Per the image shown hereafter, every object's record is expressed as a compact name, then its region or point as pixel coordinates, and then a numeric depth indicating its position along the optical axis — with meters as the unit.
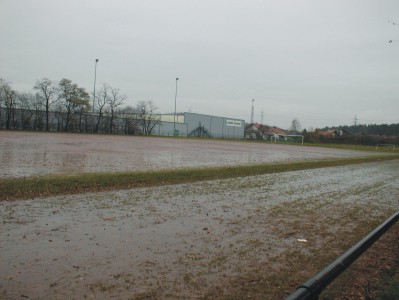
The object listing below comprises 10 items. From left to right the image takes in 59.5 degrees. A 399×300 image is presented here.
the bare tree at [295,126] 161.90
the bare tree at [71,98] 78.06
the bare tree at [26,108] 73.56
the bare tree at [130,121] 89.16
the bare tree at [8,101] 72.19
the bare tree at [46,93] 76.25
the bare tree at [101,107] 82.86
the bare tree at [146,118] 94.25
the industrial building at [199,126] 99.26
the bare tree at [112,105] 85.62
